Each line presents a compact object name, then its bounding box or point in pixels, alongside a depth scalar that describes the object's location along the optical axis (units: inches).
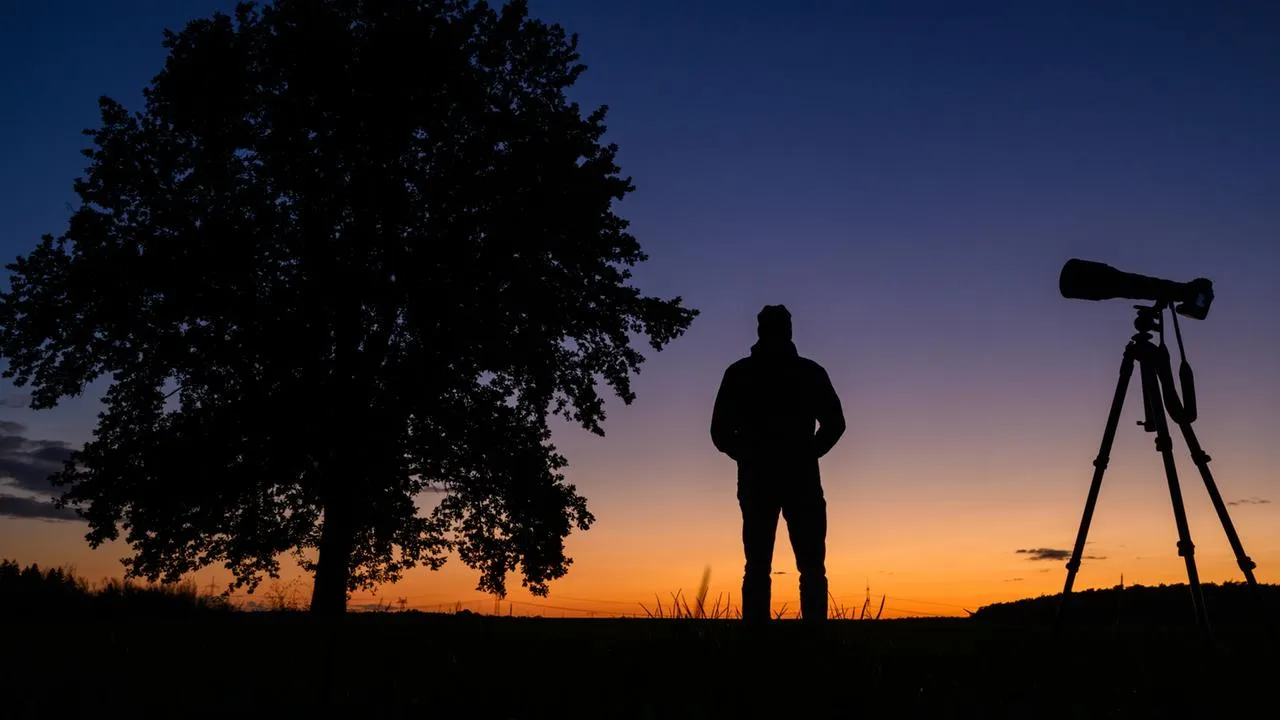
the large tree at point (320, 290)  643.5
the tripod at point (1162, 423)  245.9
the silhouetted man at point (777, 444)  299.7
